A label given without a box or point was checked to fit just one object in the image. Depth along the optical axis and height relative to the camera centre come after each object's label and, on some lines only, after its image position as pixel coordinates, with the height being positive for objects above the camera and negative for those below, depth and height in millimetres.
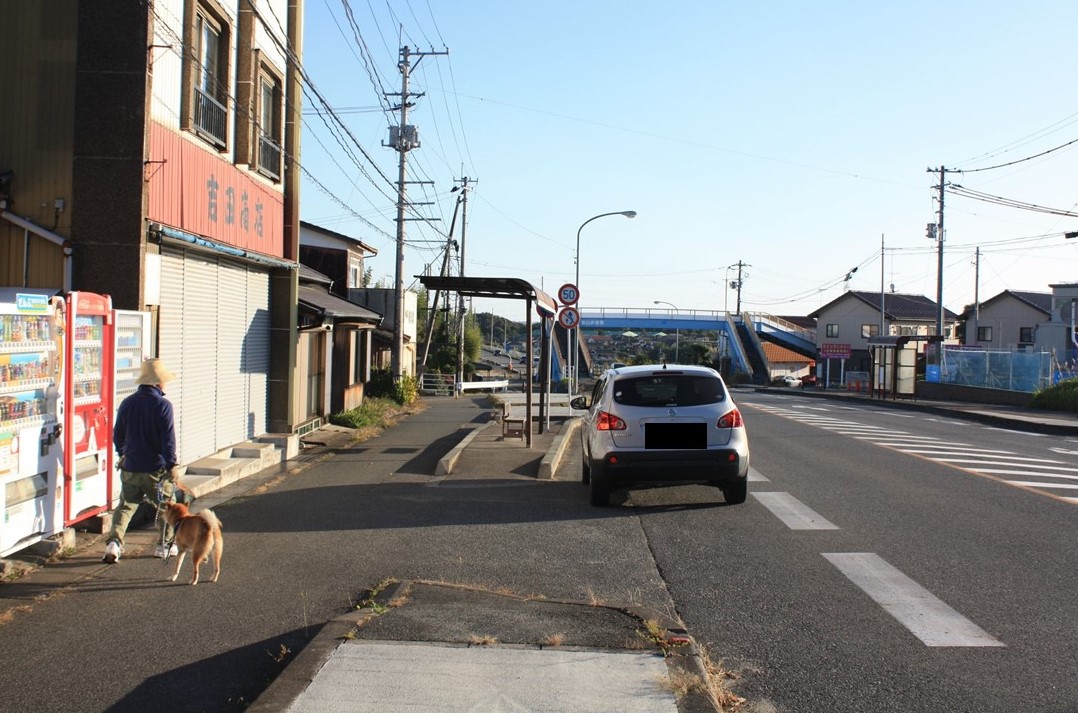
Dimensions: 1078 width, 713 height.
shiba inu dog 6750 -1403
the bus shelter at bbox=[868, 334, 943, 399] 37438 -276
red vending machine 7289 -558
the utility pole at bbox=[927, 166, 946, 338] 43812 +4535
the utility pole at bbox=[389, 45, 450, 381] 30767 +5671
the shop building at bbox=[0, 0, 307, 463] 9906 +2003
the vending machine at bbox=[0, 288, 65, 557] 6324 -548
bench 17609 -1504
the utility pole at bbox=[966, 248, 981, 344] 65688 +5327
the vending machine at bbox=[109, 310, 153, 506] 8688 -85
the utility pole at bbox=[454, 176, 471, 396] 43031 +5243
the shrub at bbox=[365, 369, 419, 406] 29656 -1311
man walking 7395 -809
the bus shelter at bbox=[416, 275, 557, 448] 14632 +1015
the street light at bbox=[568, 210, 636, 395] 32294 +5640
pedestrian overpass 78000 +2384
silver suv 9883 -879
